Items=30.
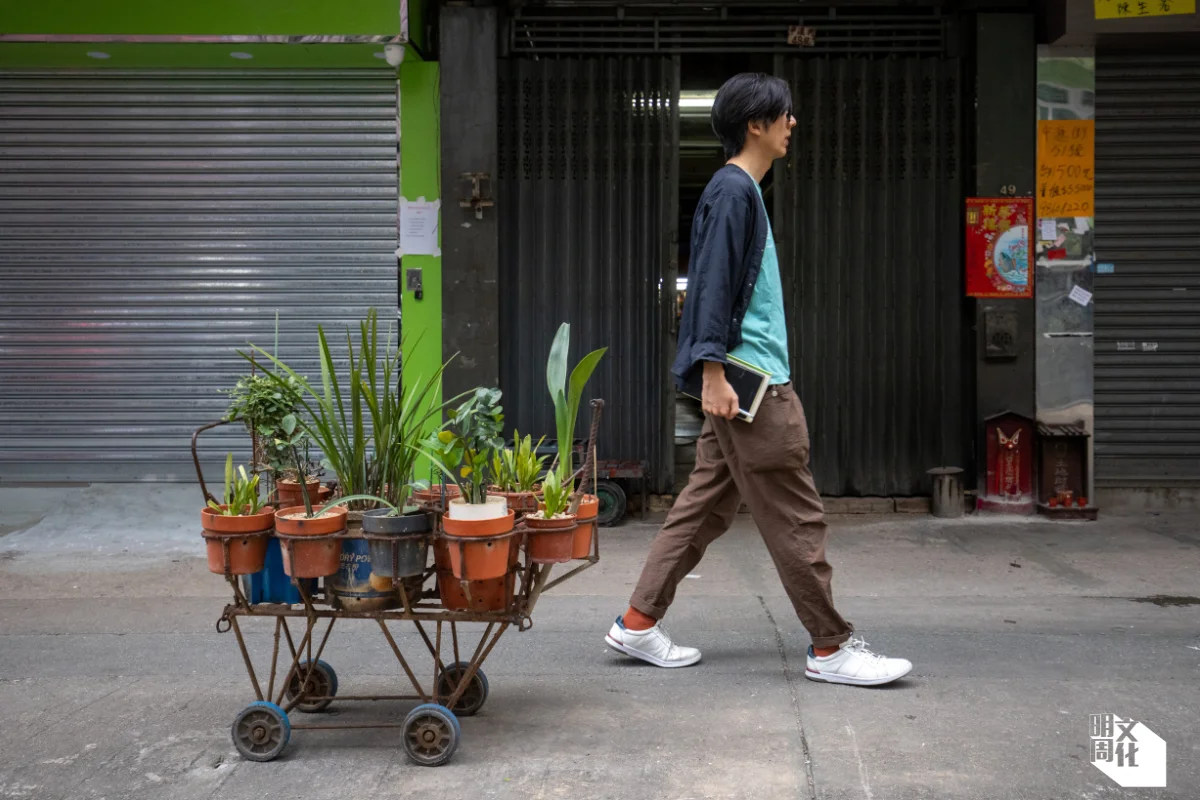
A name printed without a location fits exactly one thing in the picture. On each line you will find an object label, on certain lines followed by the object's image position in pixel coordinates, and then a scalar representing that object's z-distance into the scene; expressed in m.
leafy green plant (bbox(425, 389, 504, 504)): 3.15
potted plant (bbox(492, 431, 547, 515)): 3.60
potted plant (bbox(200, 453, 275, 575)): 3.17
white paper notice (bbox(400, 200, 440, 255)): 7.67
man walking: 3.62
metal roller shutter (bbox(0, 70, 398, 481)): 7.67
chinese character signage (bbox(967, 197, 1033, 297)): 7.28
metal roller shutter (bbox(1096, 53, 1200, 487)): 7.46
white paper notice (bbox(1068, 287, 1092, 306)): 7.35
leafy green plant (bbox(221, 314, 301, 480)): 3.39
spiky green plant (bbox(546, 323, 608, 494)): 3.45
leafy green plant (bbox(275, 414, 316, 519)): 3.21
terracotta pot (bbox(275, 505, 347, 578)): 3.09
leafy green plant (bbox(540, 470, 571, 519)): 3.31
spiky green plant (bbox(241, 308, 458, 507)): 3.35
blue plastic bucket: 3.34
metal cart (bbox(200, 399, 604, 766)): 3.14
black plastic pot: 3.12
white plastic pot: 3.11
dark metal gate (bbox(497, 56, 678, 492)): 7.46
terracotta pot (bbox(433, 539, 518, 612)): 3.28
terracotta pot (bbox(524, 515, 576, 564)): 3.25
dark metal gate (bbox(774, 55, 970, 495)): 7.46
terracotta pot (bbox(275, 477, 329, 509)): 3.64
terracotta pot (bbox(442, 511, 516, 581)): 3.07
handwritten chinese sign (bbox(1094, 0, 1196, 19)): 6.93
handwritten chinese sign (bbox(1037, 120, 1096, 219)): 7.34
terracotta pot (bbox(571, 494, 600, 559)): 3.44
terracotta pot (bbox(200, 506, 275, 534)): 3.17
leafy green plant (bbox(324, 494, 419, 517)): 3.18
